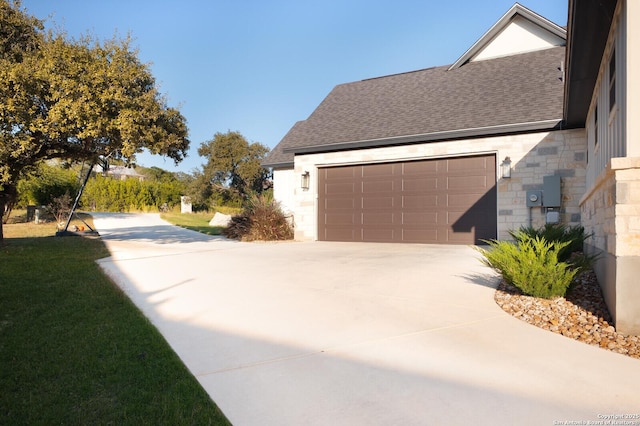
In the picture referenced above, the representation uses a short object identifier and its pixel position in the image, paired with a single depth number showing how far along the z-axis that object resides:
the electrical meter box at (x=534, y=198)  10.63
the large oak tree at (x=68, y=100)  8.33
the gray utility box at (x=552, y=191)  10.37
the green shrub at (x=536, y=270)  4.79
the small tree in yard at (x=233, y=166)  29.03
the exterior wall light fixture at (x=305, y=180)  14.27
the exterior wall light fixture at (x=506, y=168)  11.00
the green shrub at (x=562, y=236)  6.00
